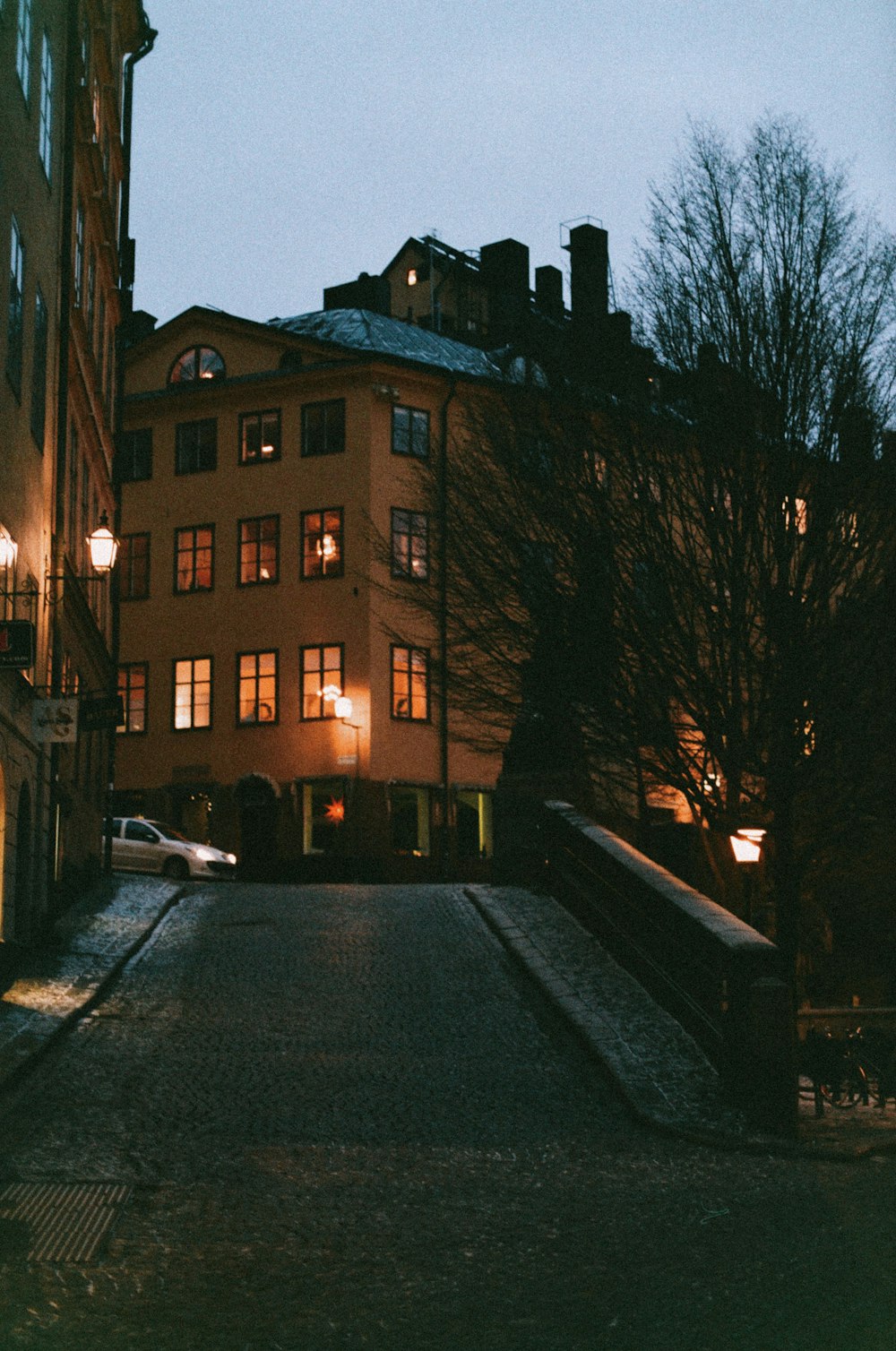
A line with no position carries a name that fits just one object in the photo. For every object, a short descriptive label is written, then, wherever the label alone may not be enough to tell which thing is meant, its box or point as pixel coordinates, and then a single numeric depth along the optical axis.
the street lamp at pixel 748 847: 18.59
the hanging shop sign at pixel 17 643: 16.77
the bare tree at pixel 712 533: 21.25
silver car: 38.22
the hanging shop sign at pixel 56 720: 20.30
